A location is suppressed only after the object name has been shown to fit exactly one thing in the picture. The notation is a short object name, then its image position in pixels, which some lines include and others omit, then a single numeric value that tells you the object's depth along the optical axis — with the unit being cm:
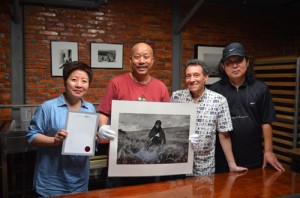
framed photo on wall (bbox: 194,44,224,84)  479
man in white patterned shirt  185
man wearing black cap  204
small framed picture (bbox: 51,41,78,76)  383
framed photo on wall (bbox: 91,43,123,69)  408
